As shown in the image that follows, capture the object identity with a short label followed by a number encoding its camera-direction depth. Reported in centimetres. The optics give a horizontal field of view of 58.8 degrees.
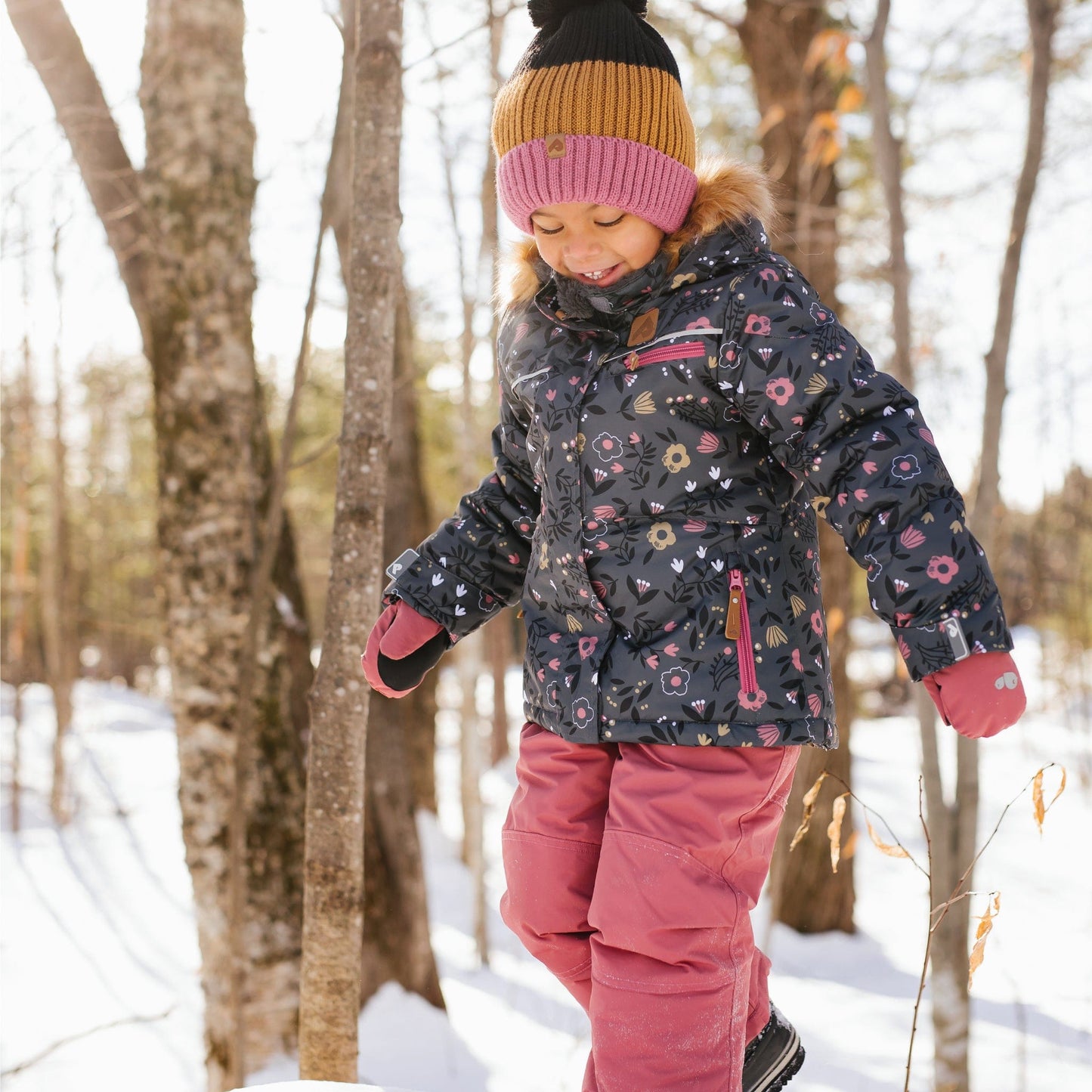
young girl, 146
